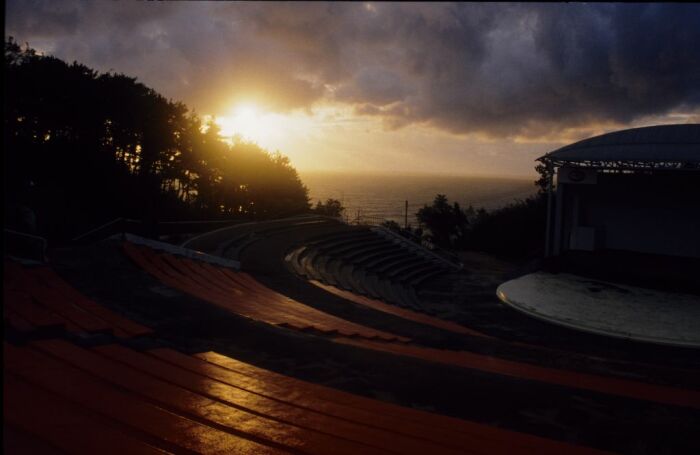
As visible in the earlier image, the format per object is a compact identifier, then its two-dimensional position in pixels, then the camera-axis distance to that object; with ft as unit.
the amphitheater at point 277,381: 10.67
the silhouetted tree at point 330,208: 135.72
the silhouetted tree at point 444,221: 141.86
